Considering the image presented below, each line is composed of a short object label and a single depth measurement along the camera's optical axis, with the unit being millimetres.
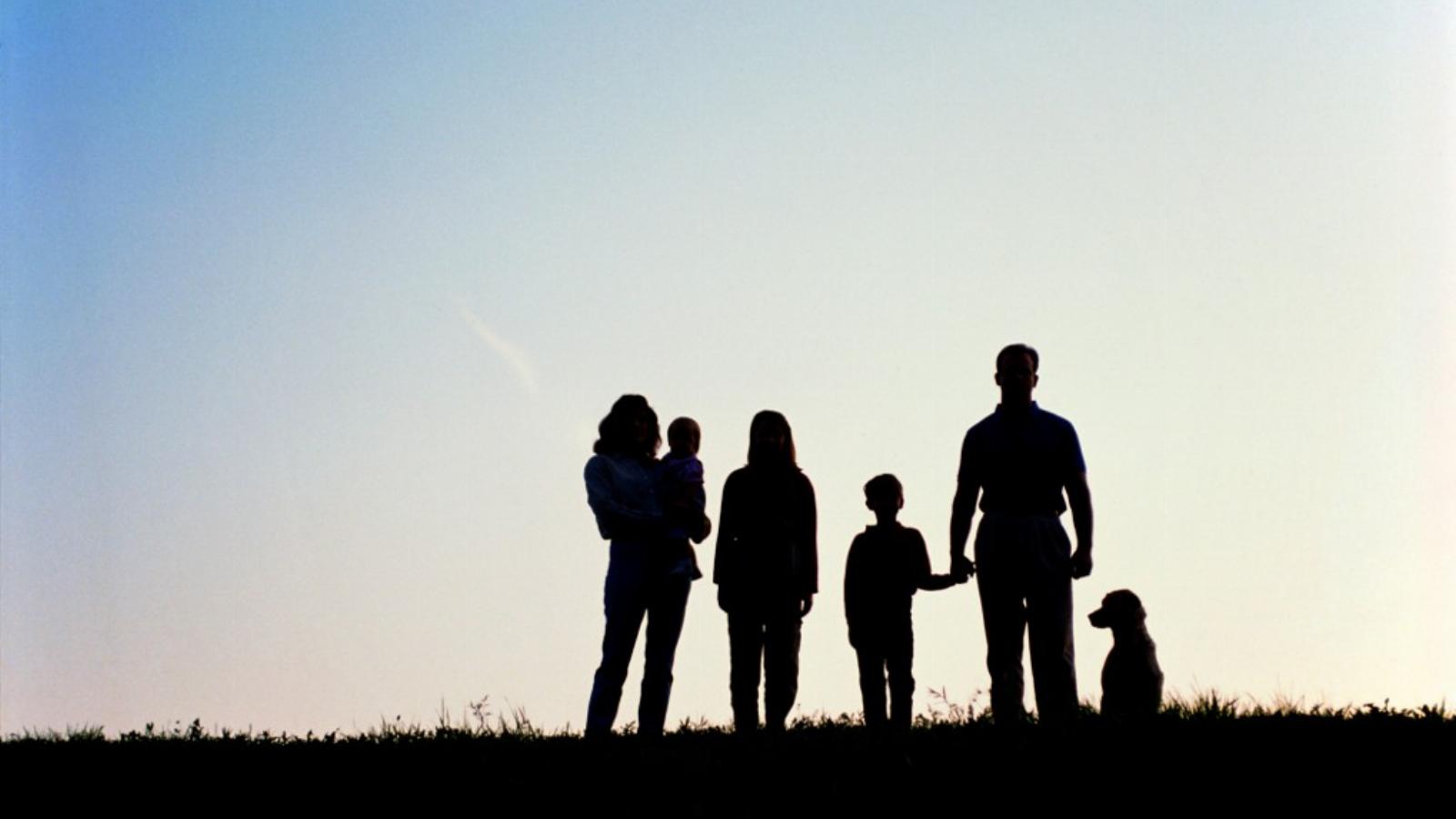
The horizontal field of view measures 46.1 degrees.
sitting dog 11781
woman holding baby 11016
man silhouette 10570
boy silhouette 12195
